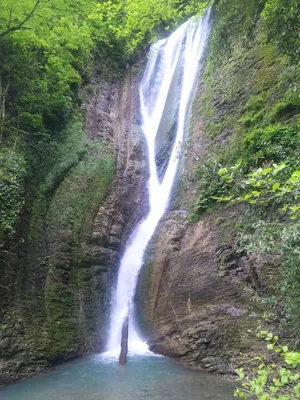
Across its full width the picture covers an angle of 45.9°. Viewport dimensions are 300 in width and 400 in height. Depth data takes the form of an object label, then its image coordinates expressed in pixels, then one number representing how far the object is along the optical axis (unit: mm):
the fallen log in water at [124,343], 8688
